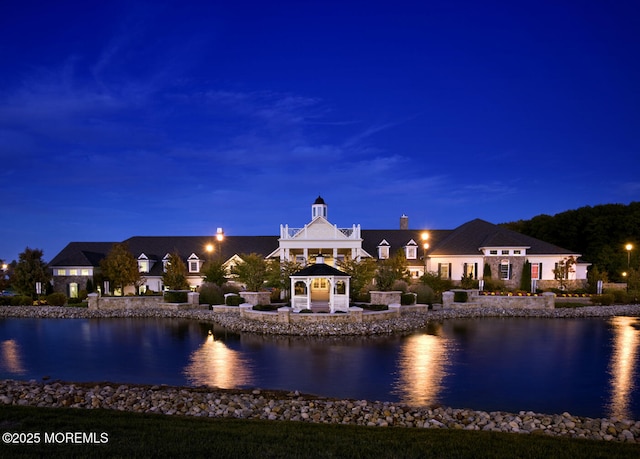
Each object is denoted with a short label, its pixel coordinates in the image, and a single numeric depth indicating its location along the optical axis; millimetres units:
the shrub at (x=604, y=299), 30719
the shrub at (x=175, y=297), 30422
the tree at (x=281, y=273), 29547
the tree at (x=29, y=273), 34562
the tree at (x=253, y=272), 28359
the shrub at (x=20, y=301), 32844
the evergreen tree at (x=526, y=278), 35406
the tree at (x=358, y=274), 29375
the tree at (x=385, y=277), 27141
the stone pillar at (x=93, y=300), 30266
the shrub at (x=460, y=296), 29625
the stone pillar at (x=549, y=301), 28938
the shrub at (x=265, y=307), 25078
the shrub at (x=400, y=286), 28859
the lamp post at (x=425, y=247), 38375
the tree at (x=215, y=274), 33656
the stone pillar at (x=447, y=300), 29516
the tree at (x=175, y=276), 32656
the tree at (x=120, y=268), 35438
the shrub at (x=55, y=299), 32875
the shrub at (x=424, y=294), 29344
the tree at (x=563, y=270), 36469
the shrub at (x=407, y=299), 27875
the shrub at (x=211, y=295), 30672
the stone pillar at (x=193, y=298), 30594
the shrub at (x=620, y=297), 31547
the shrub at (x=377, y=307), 24906
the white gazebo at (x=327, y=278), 24219
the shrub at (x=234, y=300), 27906
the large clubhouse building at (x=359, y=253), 35969
